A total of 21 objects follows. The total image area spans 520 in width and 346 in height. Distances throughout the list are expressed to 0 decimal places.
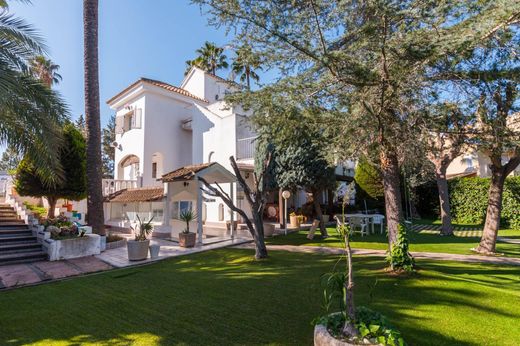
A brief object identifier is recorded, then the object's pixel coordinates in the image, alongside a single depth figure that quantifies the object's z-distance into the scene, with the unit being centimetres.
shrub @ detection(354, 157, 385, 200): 2195
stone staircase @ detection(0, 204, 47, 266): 1059
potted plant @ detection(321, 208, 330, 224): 2045
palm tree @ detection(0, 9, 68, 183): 941
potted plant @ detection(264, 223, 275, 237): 1568
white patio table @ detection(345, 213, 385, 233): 1606
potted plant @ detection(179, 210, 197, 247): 1270
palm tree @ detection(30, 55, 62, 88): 2766
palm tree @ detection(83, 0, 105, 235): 1276
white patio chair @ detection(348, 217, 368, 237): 1614
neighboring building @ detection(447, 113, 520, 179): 2831
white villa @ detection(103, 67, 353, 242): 1598
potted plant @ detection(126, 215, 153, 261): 1045
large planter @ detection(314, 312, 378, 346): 327
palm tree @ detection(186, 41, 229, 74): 3253
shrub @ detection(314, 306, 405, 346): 324
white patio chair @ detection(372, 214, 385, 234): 1688
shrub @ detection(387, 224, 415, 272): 736
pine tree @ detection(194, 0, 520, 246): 507
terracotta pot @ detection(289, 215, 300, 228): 1853
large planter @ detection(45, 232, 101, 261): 1080
